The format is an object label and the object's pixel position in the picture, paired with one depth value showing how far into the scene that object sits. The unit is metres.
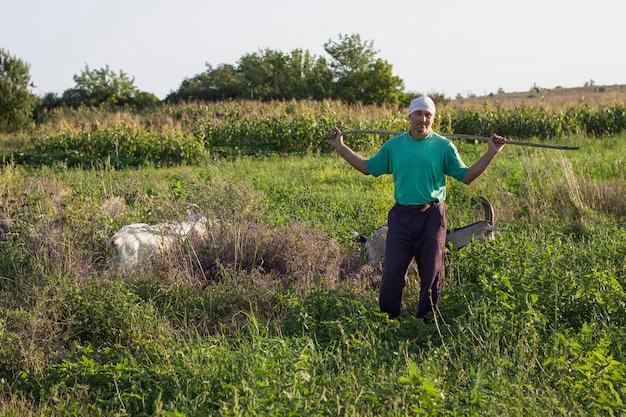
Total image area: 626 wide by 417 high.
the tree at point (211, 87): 39.47
